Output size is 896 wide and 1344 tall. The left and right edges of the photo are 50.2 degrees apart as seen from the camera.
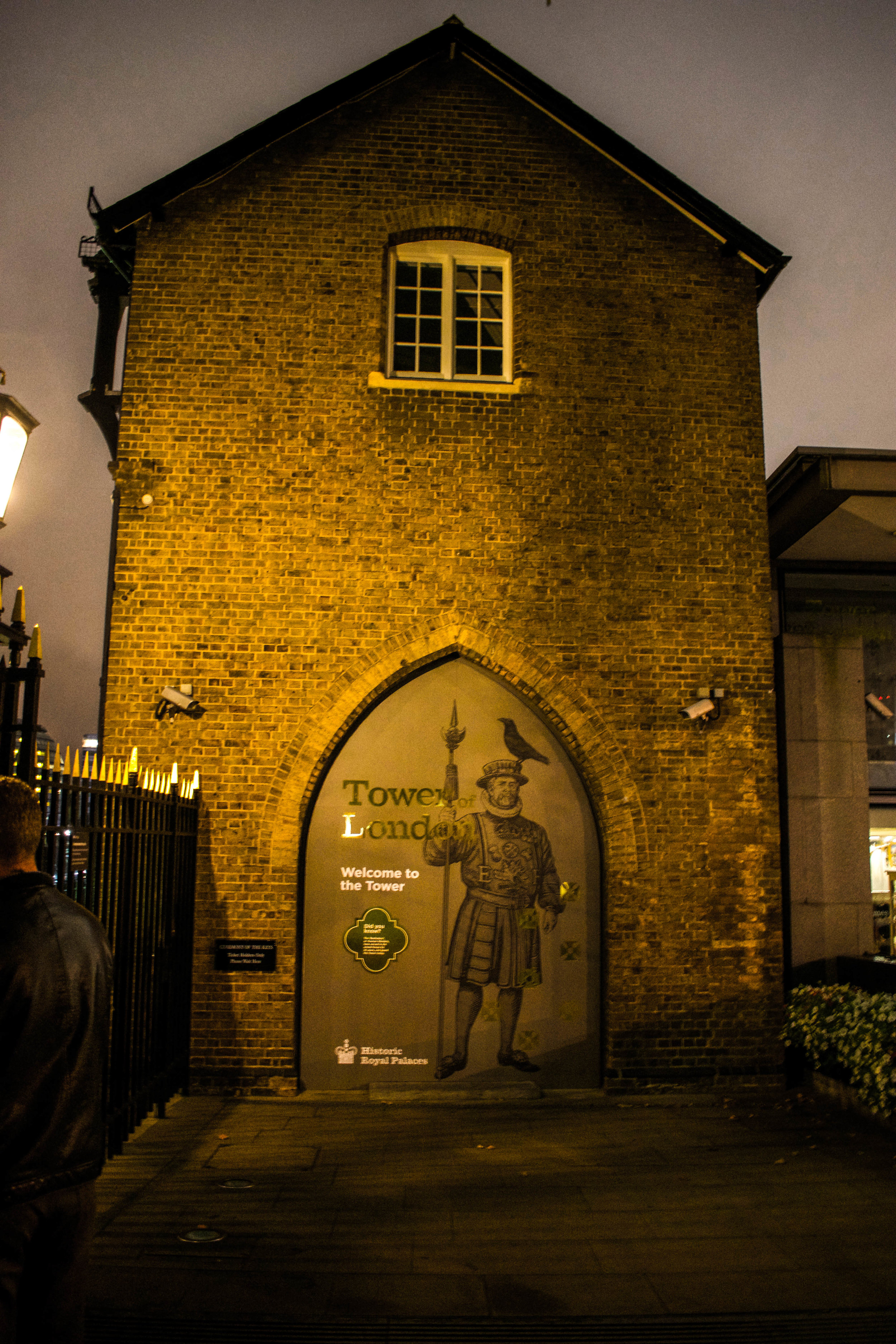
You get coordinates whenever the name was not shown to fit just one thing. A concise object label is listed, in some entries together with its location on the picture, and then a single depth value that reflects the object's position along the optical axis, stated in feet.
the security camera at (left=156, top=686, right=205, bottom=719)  26.91
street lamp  13.94
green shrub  23.65
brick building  27.32
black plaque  26.48
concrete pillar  30.27
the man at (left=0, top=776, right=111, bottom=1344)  9.12
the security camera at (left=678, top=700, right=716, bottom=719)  27.91
